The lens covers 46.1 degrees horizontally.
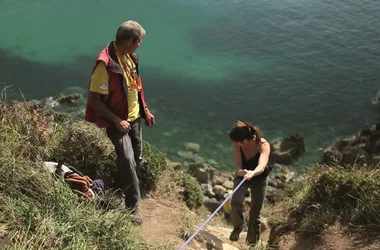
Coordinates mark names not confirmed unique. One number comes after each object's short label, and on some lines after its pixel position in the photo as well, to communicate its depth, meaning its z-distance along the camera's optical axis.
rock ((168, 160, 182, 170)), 12.47
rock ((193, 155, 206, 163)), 15.45
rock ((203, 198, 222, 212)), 11.29
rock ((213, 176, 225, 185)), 13.46
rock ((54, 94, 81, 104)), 18.27
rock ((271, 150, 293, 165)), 15.34
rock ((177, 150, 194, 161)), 15.64
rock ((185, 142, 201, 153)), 16.06
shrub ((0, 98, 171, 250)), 4.43
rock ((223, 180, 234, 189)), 13.24
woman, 6.00
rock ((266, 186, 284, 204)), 12.31
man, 5.53
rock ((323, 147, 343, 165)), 14.68
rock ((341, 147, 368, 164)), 13.98
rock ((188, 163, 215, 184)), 13.23
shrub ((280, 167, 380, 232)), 6.40
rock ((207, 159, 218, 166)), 15.36
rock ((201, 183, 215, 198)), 12.60
